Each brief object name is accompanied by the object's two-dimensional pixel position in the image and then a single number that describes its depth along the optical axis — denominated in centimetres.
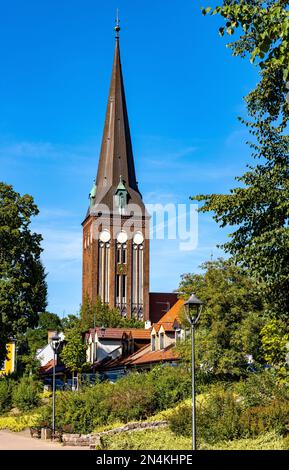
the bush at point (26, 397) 3816
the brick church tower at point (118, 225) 10356
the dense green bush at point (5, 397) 3934
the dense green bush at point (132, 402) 2869
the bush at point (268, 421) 2039
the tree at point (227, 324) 3303
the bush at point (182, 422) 2255
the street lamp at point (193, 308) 1886
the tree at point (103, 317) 8421
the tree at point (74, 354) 5356
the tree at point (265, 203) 2050
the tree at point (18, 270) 4447
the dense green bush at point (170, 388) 3003
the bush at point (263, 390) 2281
